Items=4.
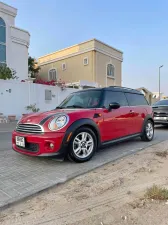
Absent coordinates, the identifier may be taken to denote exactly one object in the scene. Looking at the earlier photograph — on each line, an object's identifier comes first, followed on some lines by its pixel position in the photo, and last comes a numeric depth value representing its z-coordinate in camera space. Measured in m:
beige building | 19.63
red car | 3.16
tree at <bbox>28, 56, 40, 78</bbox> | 22.16
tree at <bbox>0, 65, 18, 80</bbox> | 9.70
